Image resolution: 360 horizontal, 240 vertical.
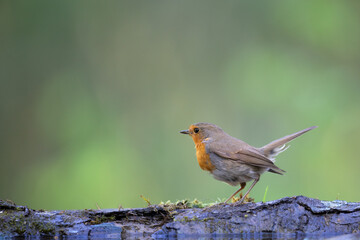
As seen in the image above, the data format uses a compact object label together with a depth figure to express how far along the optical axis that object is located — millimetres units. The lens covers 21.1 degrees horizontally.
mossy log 7820
